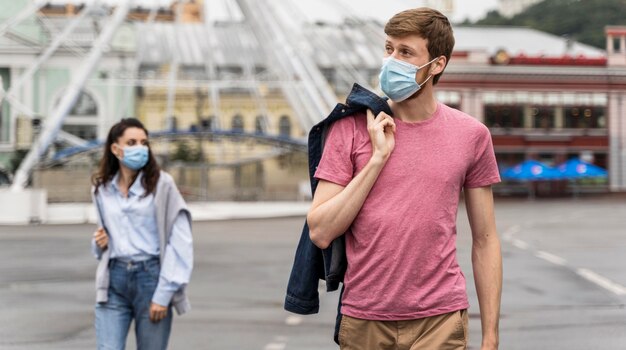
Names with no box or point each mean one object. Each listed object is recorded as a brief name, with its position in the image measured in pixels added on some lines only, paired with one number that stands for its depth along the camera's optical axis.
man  3.34
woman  5.40
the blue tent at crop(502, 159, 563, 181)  56.06
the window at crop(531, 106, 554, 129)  64.06
